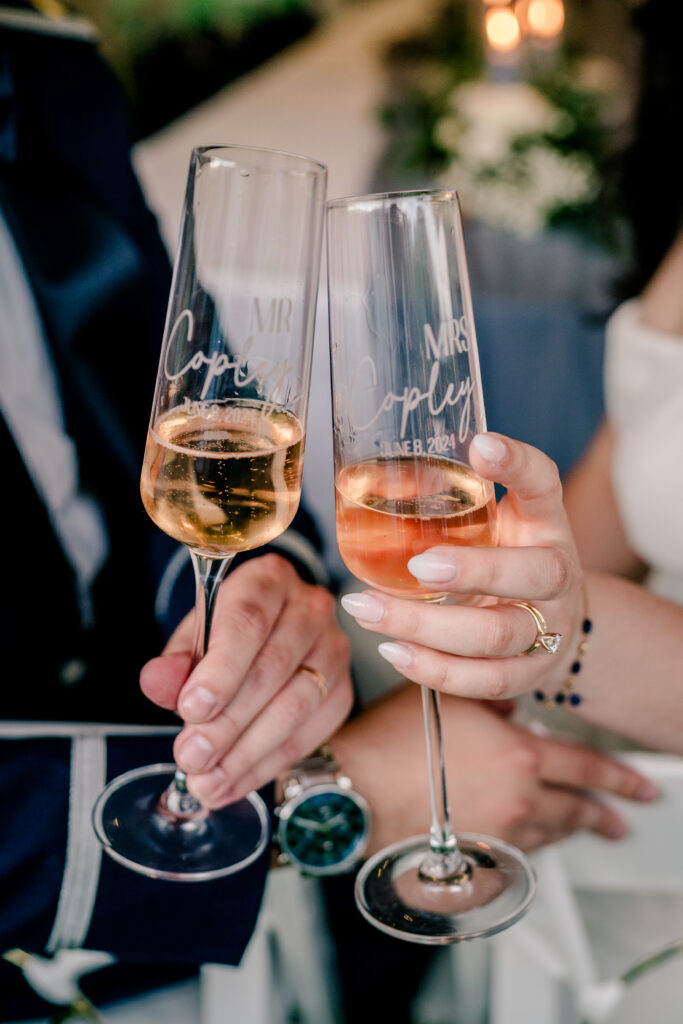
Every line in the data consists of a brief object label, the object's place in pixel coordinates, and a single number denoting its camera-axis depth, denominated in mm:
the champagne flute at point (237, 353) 592
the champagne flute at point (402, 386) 584
